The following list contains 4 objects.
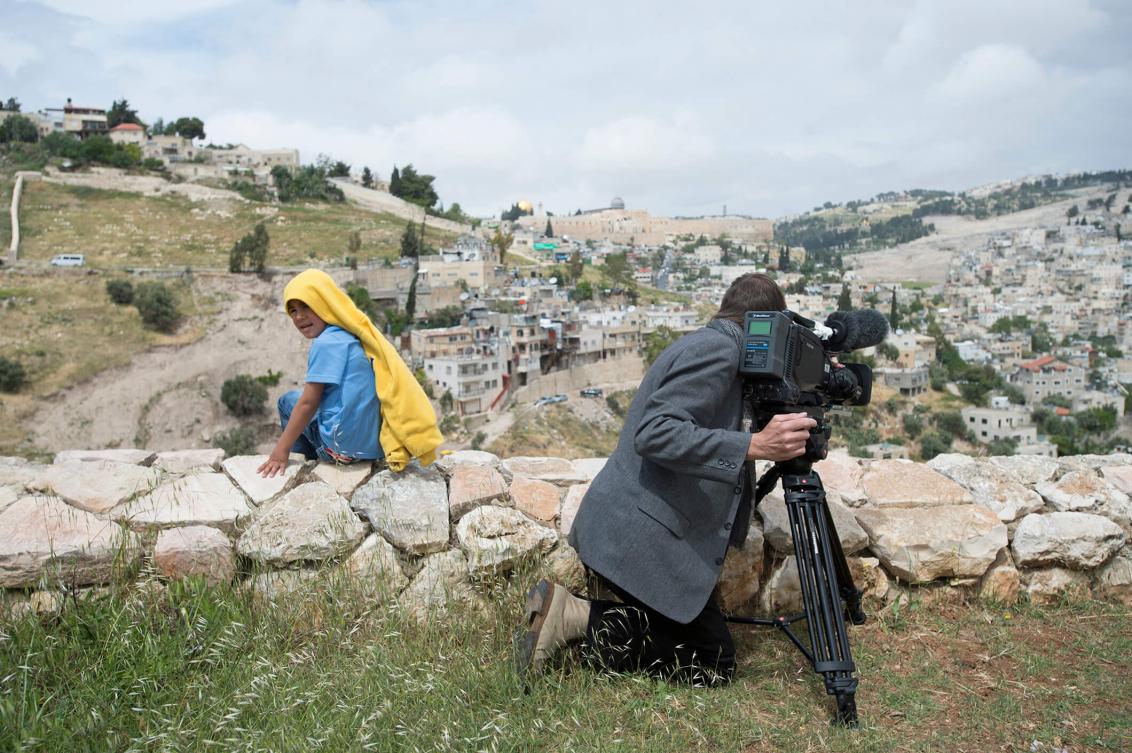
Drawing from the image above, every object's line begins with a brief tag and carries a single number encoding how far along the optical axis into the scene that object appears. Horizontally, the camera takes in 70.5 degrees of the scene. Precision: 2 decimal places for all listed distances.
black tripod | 1.65
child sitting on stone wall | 2.14
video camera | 1.69
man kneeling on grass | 1.64
